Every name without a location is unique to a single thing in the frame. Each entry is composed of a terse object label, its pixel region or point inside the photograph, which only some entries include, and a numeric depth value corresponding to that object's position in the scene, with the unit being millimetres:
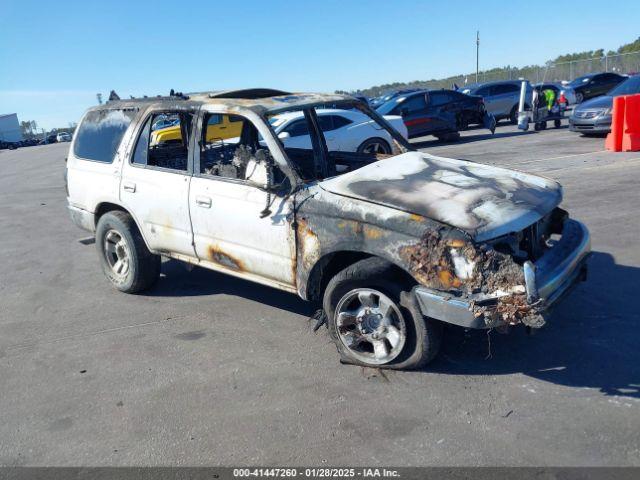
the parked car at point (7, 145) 65000
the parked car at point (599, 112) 14141
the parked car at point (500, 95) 22172
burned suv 3395
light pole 57094
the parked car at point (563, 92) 21562
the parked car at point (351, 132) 11641
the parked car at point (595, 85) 27078
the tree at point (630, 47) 65125
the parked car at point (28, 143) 70662
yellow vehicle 5043
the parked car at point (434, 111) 17719
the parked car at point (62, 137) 72912
